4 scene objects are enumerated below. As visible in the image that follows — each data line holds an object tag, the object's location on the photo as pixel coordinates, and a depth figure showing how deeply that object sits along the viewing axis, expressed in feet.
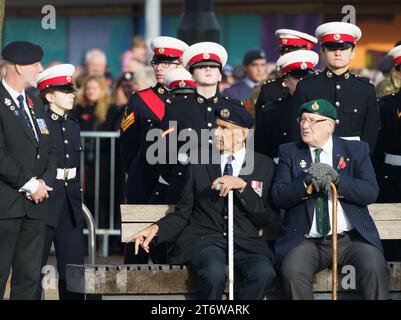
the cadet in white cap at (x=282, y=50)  42.86
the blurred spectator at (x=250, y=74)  60.18
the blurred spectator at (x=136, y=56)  61.46
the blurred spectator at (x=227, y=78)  63.26
